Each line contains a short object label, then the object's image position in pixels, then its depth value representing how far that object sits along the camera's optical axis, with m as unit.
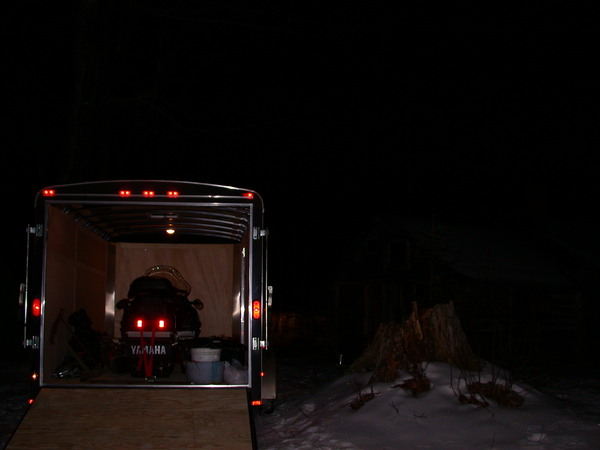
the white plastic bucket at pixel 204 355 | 8.56
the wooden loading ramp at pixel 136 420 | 6.81
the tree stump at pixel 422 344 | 9.92
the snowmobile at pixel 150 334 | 9.16
